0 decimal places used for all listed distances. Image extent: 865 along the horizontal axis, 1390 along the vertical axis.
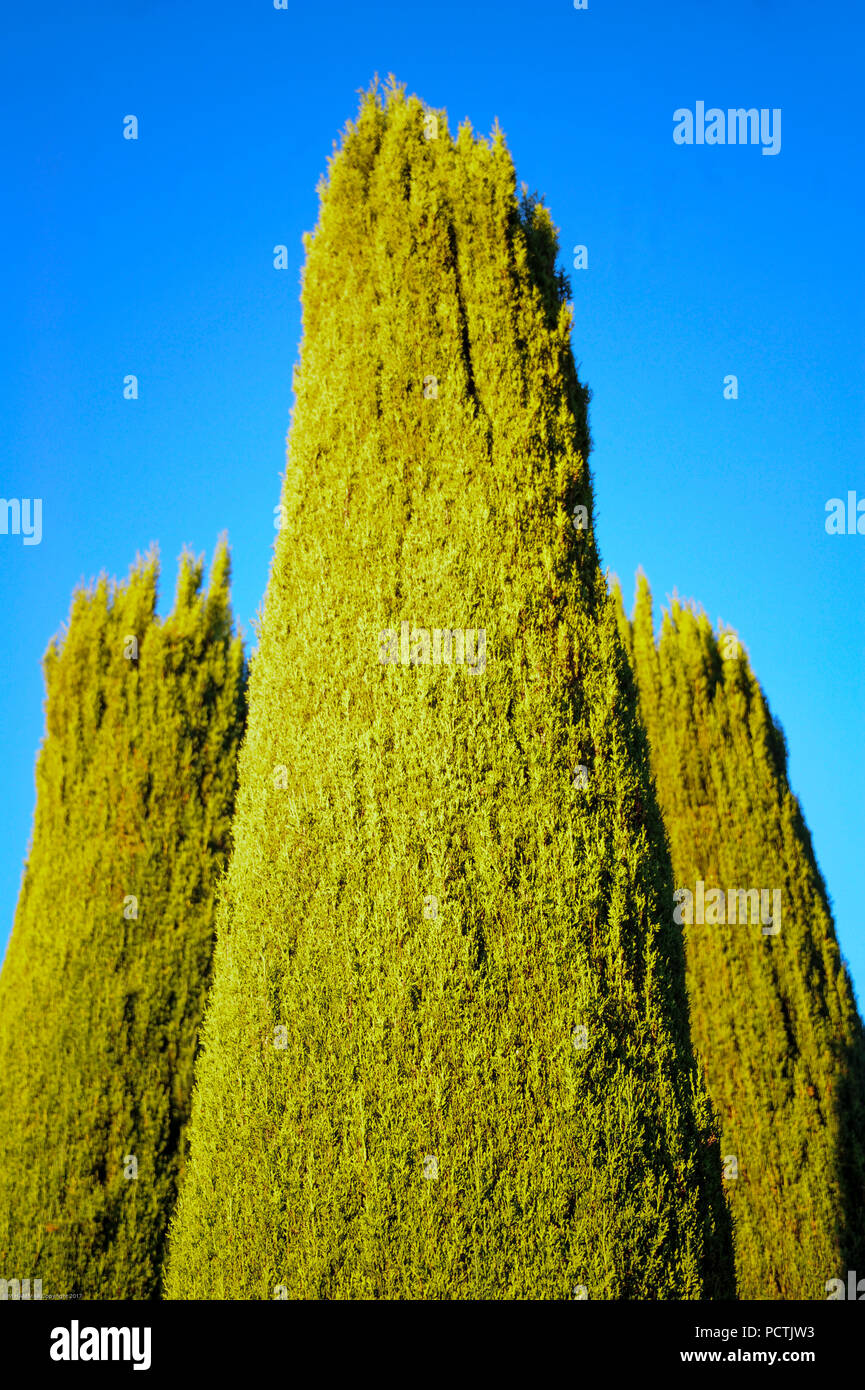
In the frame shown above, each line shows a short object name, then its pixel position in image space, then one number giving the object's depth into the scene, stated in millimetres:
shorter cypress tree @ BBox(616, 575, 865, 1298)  7988
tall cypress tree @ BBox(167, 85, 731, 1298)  4078
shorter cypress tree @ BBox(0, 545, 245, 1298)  6906
